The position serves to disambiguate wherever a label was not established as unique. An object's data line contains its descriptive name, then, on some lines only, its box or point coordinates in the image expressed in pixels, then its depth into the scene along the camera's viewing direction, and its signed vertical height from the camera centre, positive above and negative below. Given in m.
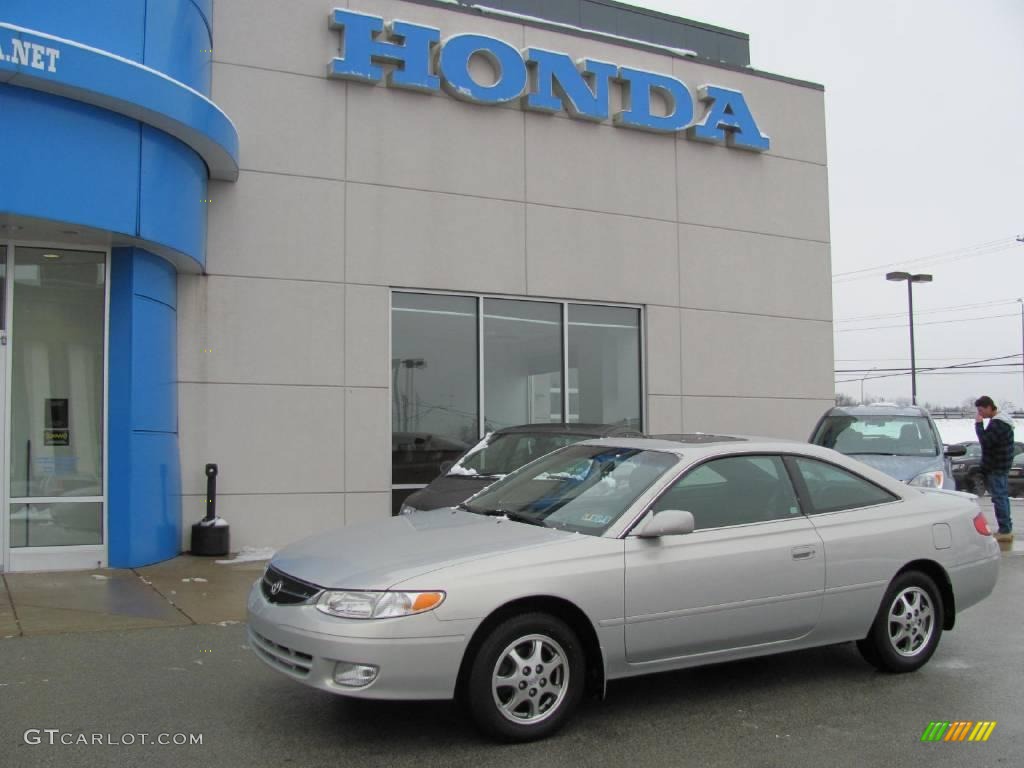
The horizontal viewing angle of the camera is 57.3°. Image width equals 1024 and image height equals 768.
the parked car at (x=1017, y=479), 25.40 -1.79
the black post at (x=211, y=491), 10.20 -0.79
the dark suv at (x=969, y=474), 22.68 -1.50
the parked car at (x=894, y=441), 10.55 -0.34
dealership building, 8.98 +2.00
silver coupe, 4.29 -0.85
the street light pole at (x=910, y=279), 32.62 +4.71
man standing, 11.71 -0.52
